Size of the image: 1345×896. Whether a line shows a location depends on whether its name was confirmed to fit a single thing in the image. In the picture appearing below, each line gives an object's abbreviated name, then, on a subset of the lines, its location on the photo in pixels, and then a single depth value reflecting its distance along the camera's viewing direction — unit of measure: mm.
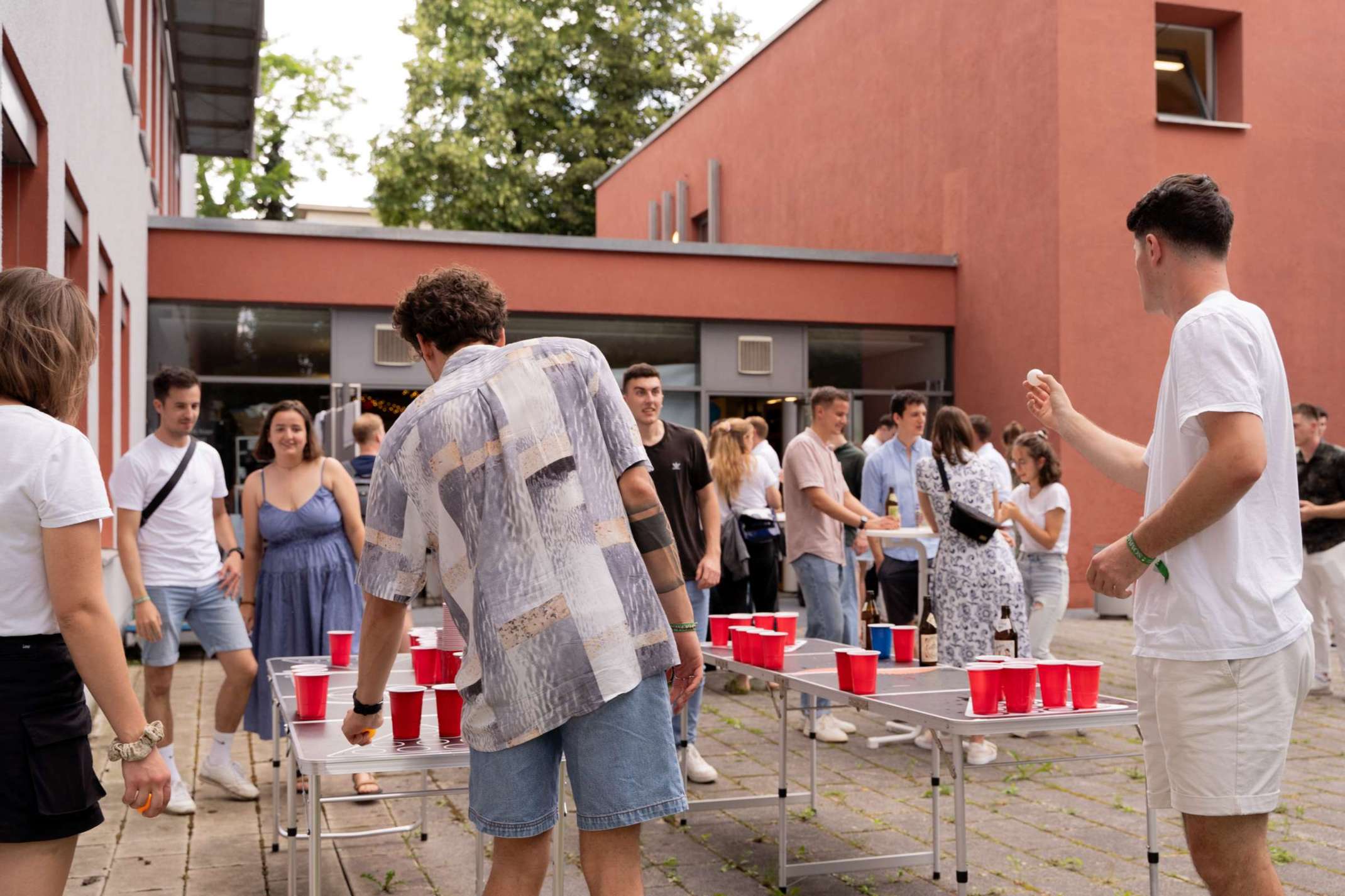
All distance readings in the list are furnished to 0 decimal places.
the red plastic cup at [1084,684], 3922
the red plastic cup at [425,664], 4137
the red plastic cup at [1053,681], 3953
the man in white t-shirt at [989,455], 7352
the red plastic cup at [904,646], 4941
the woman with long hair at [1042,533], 7969
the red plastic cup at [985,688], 3783
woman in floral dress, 6910
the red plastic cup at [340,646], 4648
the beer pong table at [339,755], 3219
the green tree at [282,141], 34312
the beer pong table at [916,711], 3783
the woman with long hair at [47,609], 2414
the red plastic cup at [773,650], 4711
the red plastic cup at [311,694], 3736
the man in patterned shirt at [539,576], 2701
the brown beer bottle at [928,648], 4980
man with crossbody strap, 5918
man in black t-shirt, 6336
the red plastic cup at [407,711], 3418
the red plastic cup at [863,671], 4184
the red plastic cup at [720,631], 5422
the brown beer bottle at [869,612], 6586
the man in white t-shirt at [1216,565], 2746
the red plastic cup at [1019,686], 3807
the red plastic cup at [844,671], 4215
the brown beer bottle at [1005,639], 5992
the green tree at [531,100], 29266
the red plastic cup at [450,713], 3477
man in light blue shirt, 8141
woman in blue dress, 6117
